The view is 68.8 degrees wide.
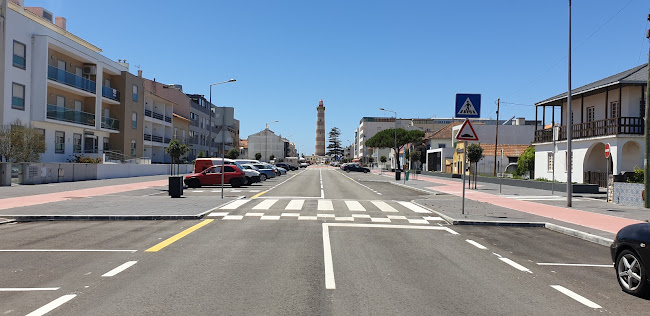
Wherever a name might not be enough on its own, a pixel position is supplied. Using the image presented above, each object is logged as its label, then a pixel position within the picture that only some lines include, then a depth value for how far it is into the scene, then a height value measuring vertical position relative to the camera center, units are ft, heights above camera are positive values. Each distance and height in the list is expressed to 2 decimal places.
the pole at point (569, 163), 61.05 +0.57
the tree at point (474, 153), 107.34 +2.69
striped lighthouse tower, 585.63 +33.95
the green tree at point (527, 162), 143.74 +1.31
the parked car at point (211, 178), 94.32 -3.88
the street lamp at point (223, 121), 62.85 +5.01
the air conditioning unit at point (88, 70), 132.48 +23.87
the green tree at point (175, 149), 103.35 +1.86
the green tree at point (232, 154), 210.59 +2.22
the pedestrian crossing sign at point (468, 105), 45.60 +5.77
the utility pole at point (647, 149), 59.62 +2.51
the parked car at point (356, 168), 266.16 -3.42
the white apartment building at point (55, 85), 103.14 +17.11
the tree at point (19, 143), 91.35 +2.09
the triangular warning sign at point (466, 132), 44.98 +3.11
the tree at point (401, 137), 294.05 +16.08
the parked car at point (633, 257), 19.06 -3.72
